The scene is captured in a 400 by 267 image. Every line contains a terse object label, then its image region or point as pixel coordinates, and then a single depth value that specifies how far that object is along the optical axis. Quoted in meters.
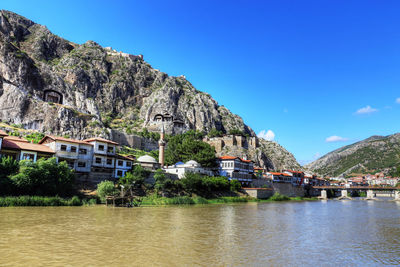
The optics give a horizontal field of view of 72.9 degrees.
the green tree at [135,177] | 44.66
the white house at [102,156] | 47.48
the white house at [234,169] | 70.12
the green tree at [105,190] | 38.58
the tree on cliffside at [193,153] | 69.00
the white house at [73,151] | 44.16
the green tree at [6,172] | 32.25
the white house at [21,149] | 39.78
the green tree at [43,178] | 33.56
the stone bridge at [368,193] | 88.00
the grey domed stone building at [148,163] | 57.59
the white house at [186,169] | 57.83
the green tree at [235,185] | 62.76
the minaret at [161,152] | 68.76
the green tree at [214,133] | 114.31
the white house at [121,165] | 49.69
